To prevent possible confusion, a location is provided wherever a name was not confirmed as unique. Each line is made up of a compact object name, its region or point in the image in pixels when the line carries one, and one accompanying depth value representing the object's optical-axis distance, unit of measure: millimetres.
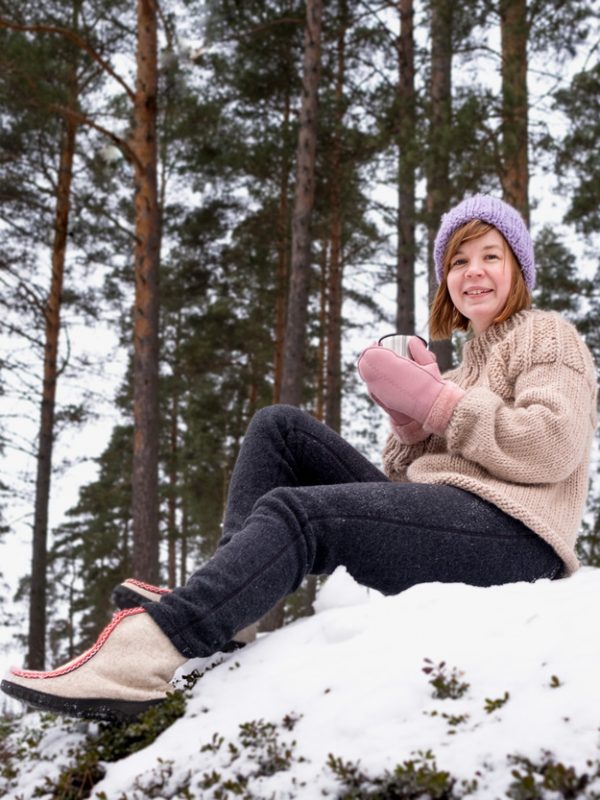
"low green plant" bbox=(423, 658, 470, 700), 1818
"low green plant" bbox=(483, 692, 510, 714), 1708
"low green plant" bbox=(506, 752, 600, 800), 1437
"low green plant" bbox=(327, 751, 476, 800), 1521
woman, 2094
